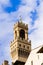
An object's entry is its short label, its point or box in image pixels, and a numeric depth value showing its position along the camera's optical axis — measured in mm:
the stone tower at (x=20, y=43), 88750
